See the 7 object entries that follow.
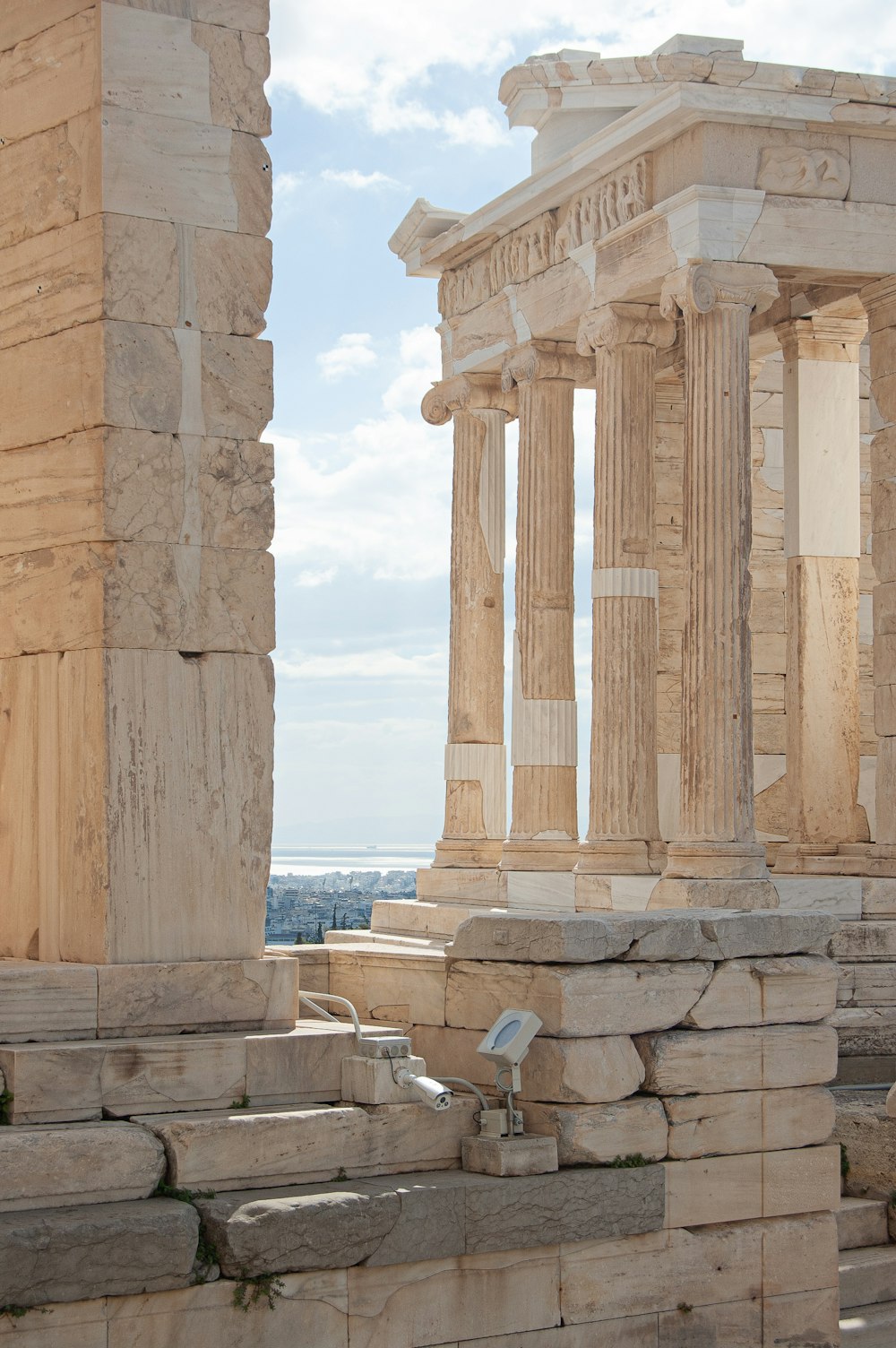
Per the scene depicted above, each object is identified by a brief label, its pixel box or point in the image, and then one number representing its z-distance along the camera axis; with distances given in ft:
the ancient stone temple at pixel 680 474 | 105.94
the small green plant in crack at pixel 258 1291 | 48.89
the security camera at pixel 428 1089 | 53.98
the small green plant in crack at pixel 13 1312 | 45.09
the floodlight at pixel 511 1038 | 55.08
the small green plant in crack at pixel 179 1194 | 49.35
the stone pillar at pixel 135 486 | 55.49
